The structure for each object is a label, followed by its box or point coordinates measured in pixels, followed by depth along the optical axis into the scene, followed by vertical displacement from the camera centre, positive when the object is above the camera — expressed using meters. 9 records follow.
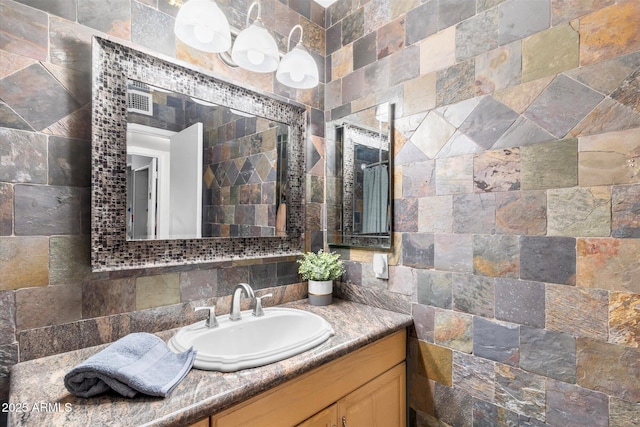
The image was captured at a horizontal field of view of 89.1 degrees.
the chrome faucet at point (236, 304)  1.45 -0.38
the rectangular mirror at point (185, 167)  1.21 +0.23
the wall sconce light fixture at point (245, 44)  1.22 +0.73
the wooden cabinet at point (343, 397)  0.98 -0.63
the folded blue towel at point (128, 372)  0.84 -0.42
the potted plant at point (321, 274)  1.75 -0.30
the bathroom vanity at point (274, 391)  0.79 -0.48
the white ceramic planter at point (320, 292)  1.75 -0.40
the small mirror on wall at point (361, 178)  1.69 +0.22
